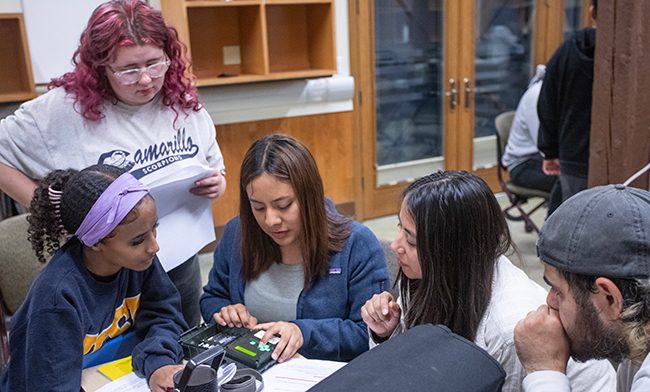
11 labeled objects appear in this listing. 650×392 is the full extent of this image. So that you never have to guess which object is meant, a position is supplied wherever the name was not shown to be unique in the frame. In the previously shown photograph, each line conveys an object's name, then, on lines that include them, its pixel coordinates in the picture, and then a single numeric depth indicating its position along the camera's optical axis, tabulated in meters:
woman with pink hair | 1.55
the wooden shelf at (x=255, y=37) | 3.40
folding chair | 3.64
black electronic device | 1.23
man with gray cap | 0.76
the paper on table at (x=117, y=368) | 1.30
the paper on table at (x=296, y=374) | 1.17
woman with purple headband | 1.20
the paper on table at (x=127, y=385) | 1.22
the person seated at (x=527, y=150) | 3.54
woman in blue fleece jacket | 1.47
